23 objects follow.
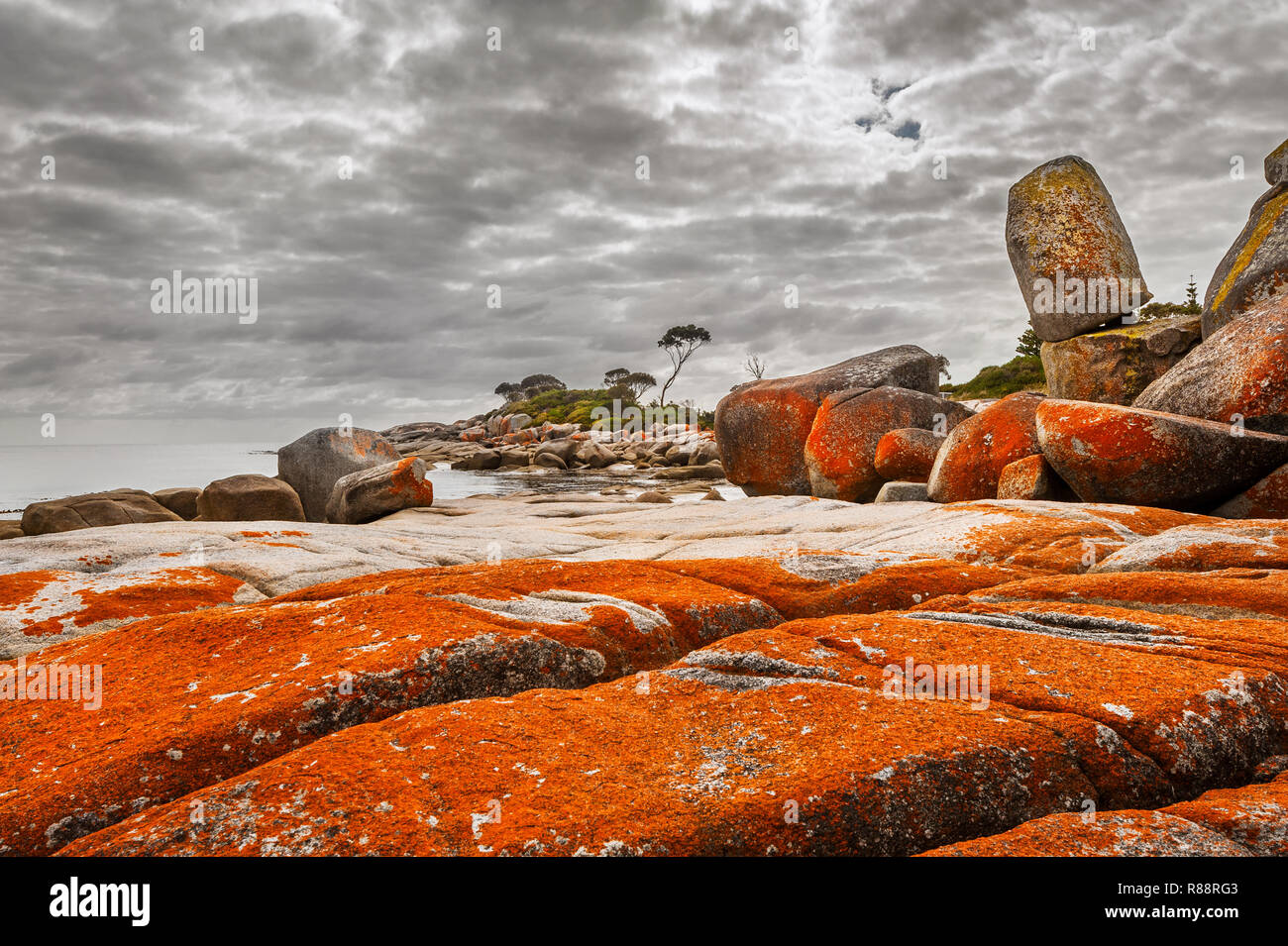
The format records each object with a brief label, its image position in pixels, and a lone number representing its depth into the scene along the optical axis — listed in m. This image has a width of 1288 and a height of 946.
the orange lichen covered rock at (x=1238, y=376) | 10.80
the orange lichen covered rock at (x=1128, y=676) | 3.03
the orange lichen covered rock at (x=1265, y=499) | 9.94
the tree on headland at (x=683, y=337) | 86.06
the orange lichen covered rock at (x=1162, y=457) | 10.14
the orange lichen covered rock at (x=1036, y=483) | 11.53
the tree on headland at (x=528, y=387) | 117.88
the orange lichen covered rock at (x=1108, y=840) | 2.38
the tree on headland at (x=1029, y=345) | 39.75
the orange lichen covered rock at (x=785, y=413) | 19.22
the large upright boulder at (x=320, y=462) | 20.19
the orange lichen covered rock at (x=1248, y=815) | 2.44
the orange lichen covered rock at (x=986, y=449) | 12.78
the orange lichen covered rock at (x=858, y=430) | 17.05
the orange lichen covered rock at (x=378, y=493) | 16.61
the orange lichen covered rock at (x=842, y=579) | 5.72
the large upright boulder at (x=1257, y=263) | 13.68
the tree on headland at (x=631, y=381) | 96.81
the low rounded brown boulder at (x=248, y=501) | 16.66
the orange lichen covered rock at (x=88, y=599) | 5.33
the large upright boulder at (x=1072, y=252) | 17.28
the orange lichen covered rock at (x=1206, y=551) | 6.23
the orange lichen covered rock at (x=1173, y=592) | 4.91
